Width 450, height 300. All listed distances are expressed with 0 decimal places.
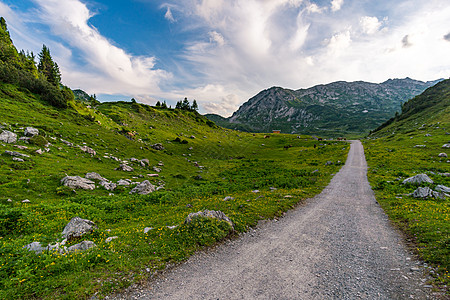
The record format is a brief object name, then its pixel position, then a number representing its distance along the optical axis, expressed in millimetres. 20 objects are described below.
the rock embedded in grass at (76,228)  10336
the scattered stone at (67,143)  29047
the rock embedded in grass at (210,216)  11977
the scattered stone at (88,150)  29703
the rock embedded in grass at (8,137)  21953
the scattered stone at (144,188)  20986
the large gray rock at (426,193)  17908
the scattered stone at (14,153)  20094
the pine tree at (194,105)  144112
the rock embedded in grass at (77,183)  18734
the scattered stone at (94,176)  21547
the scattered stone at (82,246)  8922
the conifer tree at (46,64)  87625
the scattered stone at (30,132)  25147
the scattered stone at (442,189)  19016
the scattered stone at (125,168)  28642
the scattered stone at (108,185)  20769
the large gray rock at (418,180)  22156
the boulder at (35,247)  8431
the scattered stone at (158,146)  47969
